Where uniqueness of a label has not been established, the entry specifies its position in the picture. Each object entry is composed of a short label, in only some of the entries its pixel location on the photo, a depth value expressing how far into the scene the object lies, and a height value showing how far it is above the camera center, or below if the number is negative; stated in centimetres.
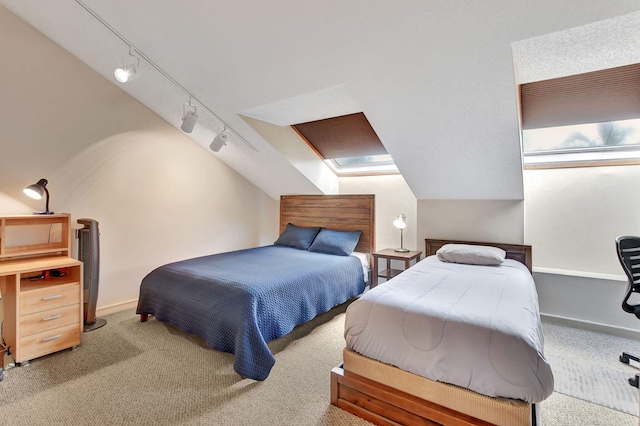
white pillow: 272 -36
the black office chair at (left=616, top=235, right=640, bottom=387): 219 -33
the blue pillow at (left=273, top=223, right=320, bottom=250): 411 -30
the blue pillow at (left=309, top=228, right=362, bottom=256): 373 -34
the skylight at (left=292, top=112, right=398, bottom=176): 342 +89
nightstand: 339 -49
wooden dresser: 219 -58
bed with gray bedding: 132 -59
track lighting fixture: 229 +116
